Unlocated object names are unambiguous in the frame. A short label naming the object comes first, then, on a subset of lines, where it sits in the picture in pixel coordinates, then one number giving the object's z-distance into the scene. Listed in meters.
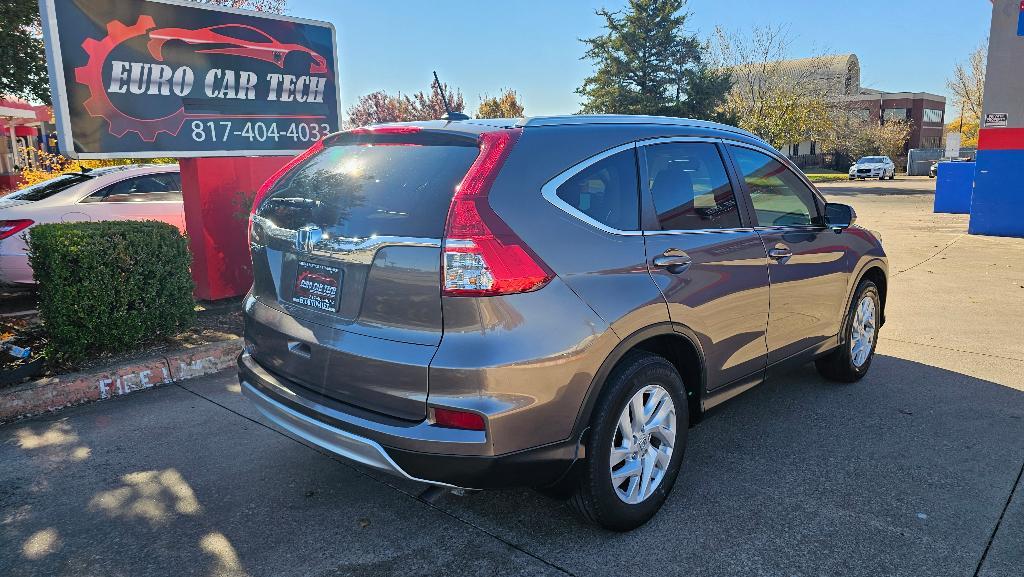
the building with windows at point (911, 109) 65.69
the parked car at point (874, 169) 42.66
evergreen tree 37.06
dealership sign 5.89
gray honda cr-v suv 2.54
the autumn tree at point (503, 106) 41.44
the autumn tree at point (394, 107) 44.16
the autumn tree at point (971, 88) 51.25
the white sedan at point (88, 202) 7.41
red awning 25.53
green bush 4.88
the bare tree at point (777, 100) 42.78
